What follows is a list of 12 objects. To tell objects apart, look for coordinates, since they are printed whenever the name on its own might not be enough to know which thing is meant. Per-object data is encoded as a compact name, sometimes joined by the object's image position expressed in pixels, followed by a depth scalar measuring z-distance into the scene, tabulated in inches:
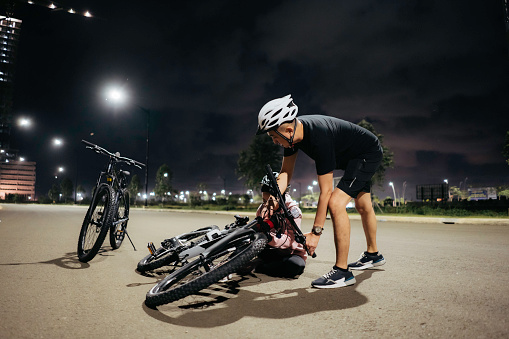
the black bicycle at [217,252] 99.1
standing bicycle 184.5
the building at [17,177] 7249.0
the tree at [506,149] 1108.5
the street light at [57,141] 879.1
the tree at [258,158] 1624.0
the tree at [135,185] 4510.3
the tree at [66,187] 4937.7
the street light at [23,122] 944.9
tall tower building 5733.3
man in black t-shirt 130.8
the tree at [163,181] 3518.7
